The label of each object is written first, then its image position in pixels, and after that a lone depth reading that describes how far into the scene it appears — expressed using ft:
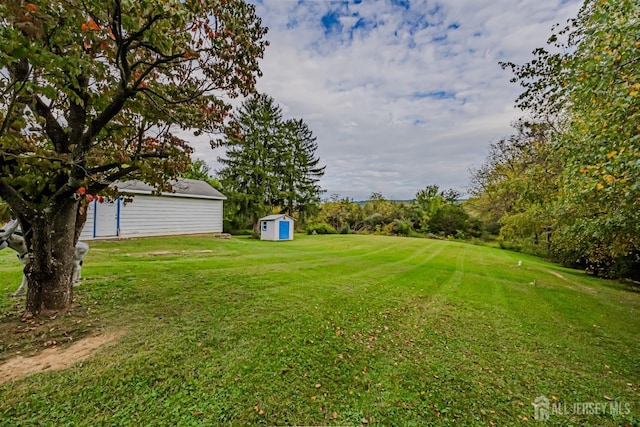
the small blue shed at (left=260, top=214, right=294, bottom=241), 55.26
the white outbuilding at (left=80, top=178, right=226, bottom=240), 38.09
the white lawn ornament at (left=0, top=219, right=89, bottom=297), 12.22
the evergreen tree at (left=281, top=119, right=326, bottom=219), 75.10
